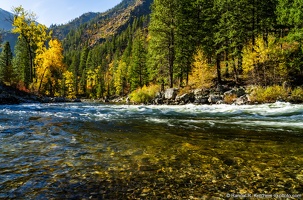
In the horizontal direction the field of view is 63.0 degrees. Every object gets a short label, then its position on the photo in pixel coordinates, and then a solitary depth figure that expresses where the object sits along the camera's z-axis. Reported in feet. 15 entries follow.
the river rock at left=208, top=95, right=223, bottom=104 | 85.07
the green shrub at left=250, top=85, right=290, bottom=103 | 76.28
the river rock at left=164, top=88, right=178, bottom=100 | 97.08
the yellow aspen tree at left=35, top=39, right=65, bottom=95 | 134.72
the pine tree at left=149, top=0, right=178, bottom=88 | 106.11
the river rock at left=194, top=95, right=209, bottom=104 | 87.40
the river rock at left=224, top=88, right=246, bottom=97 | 85.99
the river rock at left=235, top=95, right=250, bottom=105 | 76.48
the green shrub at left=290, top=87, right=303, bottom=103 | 71.81
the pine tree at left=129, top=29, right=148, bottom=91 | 182.19
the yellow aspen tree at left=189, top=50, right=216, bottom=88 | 105.50
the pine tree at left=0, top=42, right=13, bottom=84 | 202.39
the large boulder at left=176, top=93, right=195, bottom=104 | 91.25
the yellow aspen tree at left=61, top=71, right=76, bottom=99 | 210.69
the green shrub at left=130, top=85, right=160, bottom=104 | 105.91
